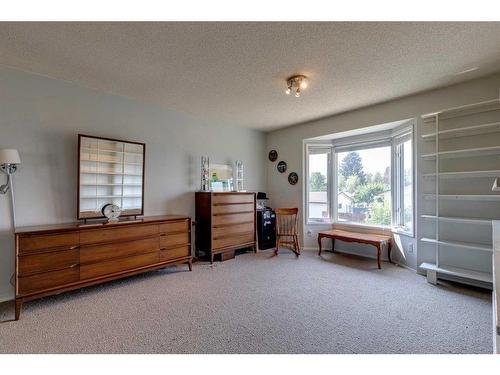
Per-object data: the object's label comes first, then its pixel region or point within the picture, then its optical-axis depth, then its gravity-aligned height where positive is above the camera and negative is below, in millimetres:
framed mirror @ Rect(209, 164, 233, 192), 4398 +254
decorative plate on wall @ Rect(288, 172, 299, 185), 5000 +274
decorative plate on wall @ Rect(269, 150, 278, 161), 5320 +794
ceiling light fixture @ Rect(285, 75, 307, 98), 2747 +1251
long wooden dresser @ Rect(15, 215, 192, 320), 2301 -691
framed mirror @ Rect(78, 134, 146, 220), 2984 +198
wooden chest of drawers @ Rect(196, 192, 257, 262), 3932 -544
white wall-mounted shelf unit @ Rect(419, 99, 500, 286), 2801 +24
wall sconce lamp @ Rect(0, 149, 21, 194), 2328 +266
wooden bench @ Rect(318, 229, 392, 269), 3717 -751
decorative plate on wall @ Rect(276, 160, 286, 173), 5180 +536
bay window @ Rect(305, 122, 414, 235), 3943 +203
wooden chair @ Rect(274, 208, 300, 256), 4493 -729
